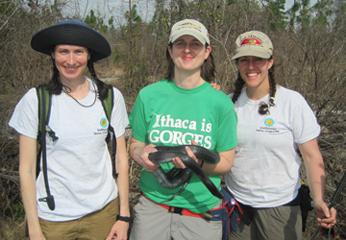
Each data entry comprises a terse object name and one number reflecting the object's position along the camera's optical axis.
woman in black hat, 2.39
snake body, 2.33
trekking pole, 2.62
